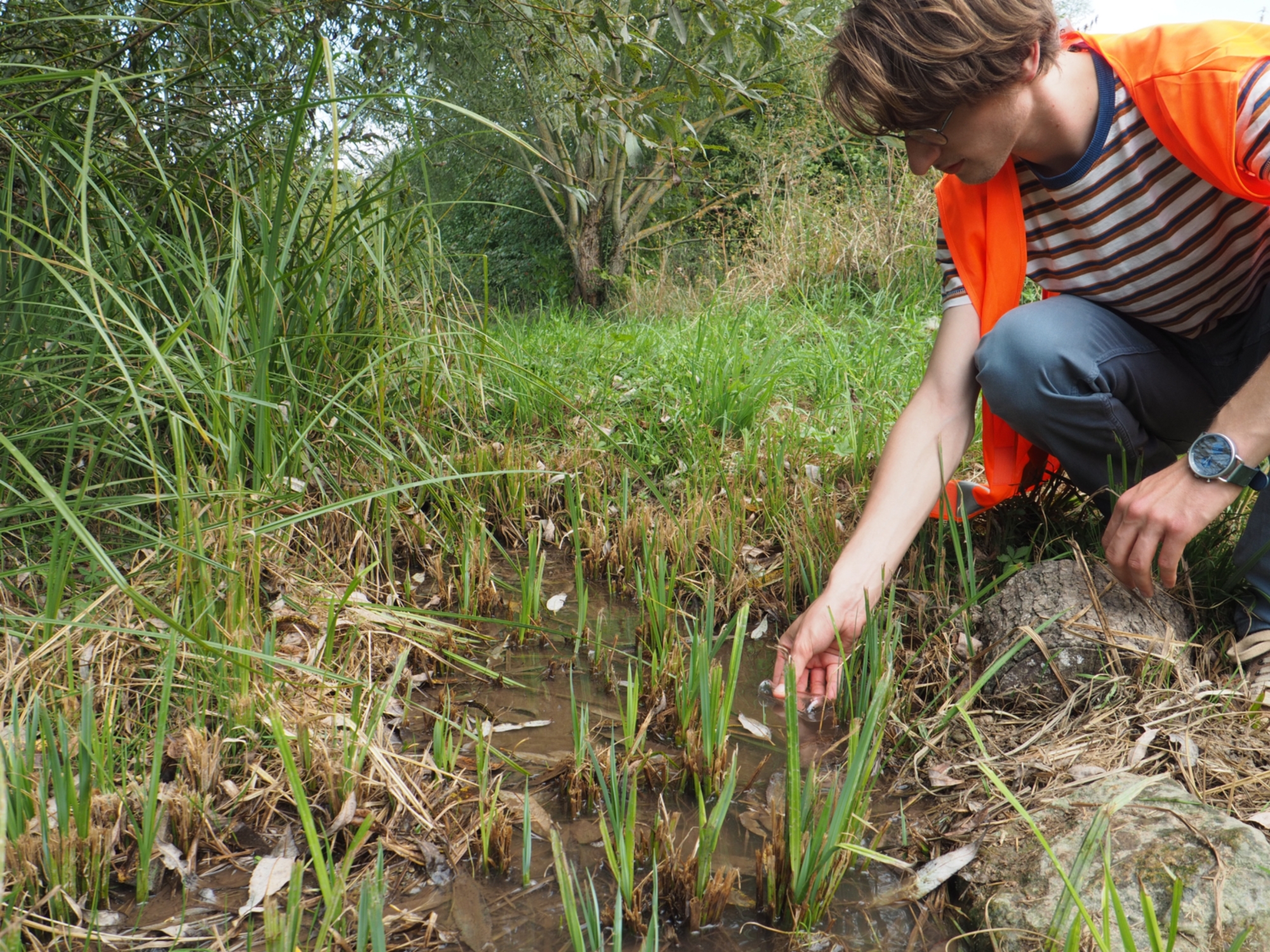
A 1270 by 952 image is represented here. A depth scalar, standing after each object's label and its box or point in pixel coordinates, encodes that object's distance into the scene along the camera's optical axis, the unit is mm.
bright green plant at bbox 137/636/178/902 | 1374
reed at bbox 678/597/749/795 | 1668
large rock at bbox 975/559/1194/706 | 1919
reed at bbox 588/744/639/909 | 1312
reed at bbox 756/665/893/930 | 1362
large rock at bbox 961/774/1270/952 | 1311
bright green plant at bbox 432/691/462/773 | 1684
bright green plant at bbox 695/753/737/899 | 1374
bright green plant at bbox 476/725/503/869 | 1480
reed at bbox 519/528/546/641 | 2312
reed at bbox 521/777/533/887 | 1411
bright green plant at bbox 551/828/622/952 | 1144
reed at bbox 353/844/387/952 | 1051
